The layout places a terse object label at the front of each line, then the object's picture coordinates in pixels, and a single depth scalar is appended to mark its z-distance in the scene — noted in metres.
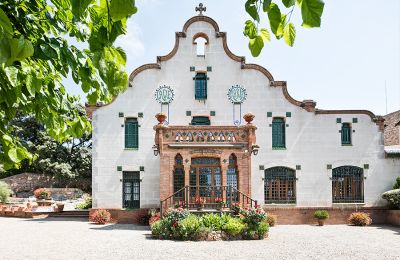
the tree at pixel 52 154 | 36.12
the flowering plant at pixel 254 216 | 15.77
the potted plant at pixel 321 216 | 20.72
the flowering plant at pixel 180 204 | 18.10
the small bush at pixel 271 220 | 20.25
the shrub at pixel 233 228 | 15.44
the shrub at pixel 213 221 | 15.82
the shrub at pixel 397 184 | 21.46
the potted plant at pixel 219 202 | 17.86
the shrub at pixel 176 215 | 16.02
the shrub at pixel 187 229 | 15.32
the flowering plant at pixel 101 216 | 20.50
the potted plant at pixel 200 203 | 17.92
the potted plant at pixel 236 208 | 17.38
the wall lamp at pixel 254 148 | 18.67
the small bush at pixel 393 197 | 20.45
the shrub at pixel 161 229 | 15.80
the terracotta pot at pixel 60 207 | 26.61
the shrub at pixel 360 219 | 20.42
